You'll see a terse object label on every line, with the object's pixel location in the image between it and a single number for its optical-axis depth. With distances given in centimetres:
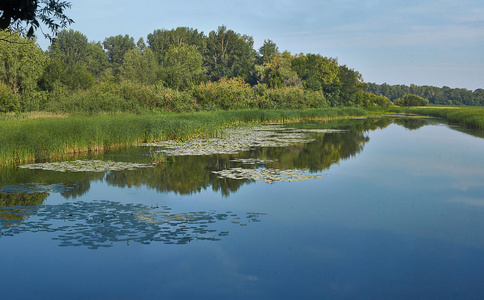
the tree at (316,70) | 7325
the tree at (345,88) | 7881
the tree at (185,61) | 7469
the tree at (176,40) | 9582
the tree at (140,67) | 7300
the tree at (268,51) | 8875
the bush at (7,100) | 3434
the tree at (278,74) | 6944
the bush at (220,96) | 4028
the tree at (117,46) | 9756
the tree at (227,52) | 8888
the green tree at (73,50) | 7583
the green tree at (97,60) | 8481
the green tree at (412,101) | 10019
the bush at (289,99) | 4974
